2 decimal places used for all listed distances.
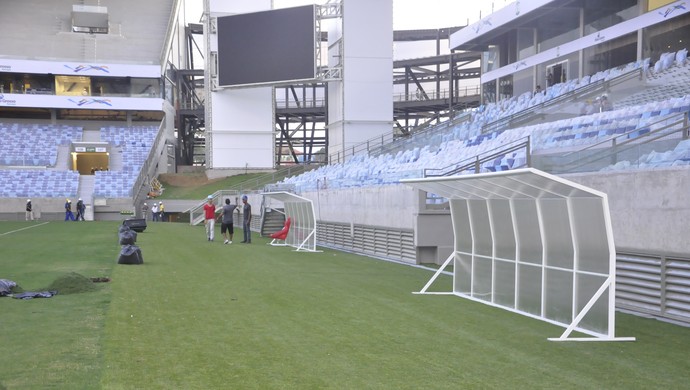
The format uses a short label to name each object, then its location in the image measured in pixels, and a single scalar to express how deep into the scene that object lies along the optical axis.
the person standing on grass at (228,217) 26.95
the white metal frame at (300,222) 24.91
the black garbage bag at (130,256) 18.28
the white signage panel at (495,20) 36.22
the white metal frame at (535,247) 9.35
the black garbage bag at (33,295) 12.36
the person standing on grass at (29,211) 49.11
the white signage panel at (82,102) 63.12
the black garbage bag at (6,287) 12.63
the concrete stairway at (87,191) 50.79
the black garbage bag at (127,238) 21.95
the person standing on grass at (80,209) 48.00
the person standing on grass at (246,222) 27.80
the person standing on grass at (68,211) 47.91
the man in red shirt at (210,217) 28.31
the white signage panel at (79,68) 63.09
